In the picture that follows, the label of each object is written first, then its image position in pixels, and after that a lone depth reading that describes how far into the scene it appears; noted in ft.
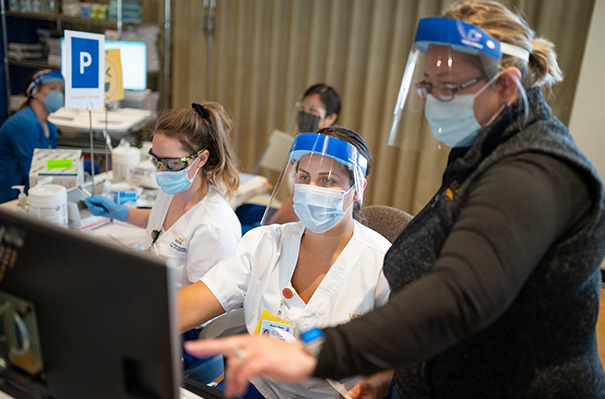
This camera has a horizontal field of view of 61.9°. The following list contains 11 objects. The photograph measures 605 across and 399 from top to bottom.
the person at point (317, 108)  10.48
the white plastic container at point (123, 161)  9.30
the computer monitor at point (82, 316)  2.10
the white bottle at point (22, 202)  7.15
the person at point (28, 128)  10.35
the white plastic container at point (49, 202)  6.38
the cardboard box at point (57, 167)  7.24
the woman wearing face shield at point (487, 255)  2.14
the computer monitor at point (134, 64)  12.84
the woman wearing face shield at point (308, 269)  4.43
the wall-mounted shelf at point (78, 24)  13.55
